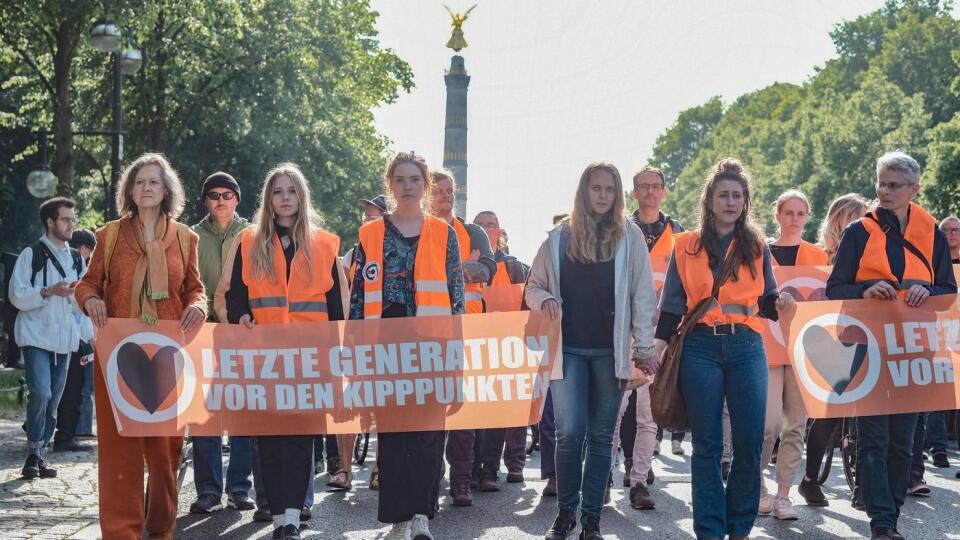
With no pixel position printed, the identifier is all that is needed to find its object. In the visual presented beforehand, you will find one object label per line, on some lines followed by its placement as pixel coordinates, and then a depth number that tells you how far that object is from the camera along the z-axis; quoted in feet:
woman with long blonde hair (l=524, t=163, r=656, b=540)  24.50
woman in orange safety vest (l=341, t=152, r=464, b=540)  23.91
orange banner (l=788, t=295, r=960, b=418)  25.93
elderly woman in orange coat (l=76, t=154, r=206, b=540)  22.91
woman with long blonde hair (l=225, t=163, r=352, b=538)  24.66
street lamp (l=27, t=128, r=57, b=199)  77.51
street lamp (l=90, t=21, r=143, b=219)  63.21
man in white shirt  35.01
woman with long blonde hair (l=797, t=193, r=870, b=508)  30.78
